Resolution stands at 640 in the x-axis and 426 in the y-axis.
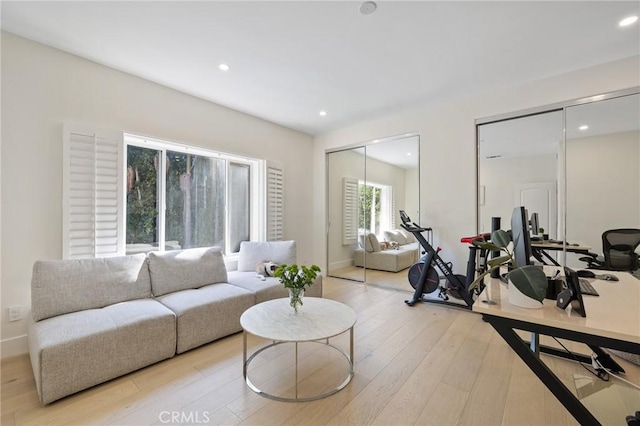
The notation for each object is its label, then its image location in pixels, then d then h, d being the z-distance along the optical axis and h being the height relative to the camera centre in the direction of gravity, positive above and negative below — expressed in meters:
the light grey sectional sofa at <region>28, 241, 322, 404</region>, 1.83 -0.81
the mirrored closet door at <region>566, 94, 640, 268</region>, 2.75 +0.49
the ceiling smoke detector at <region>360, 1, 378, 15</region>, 2.00 +1.55
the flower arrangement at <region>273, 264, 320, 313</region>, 2.12 -0.50
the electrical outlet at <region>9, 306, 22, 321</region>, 2.34 -0.85
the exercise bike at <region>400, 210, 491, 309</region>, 3.35 -0.78
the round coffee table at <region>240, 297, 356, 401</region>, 1.81 -0.79
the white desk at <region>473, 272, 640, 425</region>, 1.02 -0.43
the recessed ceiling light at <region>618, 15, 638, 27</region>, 2.16 +1.57
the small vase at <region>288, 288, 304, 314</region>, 2.13 -0.65
